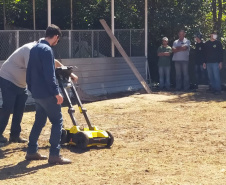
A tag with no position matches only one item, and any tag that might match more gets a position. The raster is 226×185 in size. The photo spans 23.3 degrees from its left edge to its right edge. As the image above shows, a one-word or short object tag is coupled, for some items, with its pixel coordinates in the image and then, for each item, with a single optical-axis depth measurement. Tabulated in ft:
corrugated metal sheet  54.65
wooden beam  57.06
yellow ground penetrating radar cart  28.63
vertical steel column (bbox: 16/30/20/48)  48.49
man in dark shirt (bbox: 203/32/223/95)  56.32
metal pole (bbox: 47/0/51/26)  49.93
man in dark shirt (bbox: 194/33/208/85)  59.16
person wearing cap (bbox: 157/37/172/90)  60.54
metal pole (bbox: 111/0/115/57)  57.86
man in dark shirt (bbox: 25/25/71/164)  25.57
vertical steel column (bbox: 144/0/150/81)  61.57
